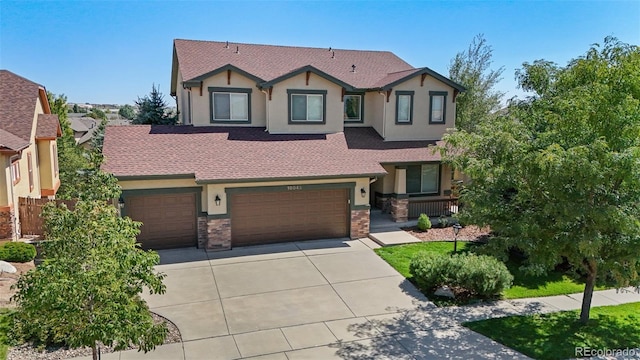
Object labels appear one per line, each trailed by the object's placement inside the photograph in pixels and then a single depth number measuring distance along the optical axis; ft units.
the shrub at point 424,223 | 60.44
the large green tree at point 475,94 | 88.43
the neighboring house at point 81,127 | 186.29
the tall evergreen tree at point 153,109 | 92.32
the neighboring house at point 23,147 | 50.85
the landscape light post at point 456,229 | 47.91
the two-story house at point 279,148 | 52.03
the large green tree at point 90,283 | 20.83
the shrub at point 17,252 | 43.01
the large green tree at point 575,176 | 27.86
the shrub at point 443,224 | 62.49
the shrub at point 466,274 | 39.47
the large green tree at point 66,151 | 25.27
